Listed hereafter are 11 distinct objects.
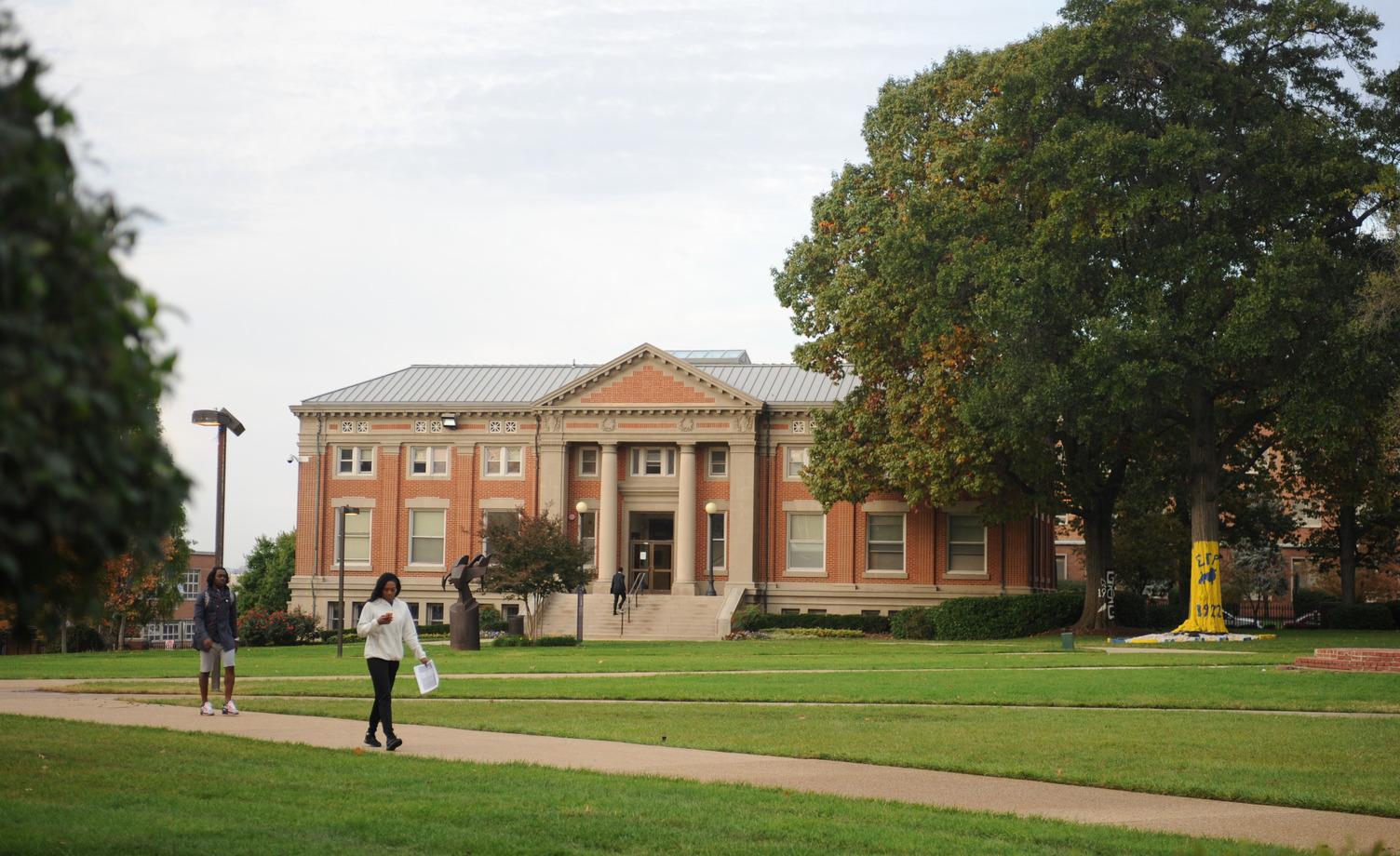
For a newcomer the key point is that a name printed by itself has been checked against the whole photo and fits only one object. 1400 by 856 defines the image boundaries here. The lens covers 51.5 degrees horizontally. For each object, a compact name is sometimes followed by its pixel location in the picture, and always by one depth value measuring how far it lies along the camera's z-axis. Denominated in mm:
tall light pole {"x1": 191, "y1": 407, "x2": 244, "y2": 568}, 34625
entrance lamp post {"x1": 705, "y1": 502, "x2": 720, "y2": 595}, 52700
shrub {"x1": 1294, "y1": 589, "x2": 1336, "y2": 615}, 69131
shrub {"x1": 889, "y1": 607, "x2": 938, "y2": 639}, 47409
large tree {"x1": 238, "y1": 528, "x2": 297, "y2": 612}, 96125
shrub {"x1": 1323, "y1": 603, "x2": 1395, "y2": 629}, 50219
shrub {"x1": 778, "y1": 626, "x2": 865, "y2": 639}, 47094
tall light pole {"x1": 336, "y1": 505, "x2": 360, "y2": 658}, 33662
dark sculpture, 36812
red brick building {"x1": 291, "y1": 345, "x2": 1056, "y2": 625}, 53625
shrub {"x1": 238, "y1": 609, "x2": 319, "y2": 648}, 46438
